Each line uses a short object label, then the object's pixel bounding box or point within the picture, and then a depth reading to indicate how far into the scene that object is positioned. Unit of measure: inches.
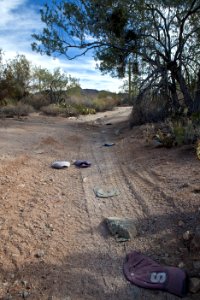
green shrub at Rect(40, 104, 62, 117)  493.9
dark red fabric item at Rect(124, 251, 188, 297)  73.7
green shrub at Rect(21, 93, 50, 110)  574.1
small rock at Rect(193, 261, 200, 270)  79.4
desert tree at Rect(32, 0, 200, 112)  292.0
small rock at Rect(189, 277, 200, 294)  72.8
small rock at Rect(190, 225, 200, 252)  85.9
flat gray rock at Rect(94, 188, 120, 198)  129.0
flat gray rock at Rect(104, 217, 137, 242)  96.3
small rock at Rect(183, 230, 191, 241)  90.8
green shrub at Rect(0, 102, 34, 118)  416.3
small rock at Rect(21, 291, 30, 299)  73.2
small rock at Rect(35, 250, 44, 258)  87.6
